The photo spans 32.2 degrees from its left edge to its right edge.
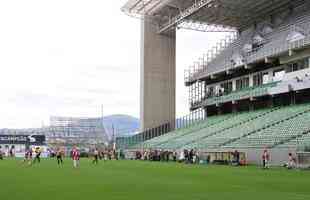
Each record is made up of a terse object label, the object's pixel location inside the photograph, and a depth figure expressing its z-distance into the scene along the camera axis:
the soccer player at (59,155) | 48.51
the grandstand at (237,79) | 50.31
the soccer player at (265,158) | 40.82
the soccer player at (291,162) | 39.14
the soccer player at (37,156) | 53.03
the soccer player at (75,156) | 41.94
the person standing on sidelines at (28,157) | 51.70
